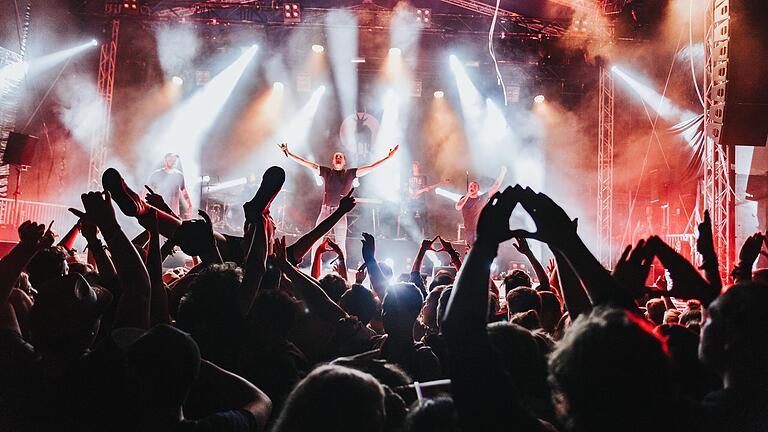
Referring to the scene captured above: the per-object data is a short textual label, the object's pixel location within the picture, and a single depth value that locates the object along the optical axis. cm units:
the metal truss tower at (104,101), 1306
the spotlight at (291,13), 1351
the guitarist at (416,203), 1488
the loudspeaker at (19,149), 1216
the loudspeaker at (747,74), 827
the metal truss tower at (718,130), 842
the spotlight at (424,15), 1355
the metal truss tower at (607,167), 1391
